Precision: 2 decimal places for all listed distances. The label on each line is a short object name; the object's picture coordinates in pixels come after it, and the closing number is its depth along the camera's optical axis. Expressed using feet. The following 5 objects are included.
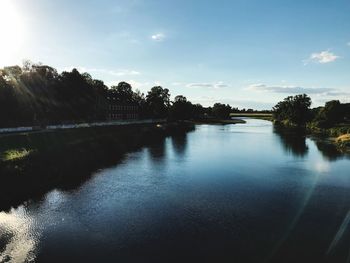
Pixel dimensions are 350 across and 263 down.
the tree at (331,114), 409.69
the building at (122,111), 530.68
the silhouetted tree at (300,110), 534.37
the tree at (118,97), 595.06
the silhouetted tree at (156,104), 633.61
